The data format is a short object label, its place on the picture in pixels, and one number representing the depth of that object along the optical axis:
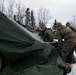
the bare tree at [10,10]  34.33
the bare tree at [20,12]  36.11
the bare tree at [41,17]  43.53
